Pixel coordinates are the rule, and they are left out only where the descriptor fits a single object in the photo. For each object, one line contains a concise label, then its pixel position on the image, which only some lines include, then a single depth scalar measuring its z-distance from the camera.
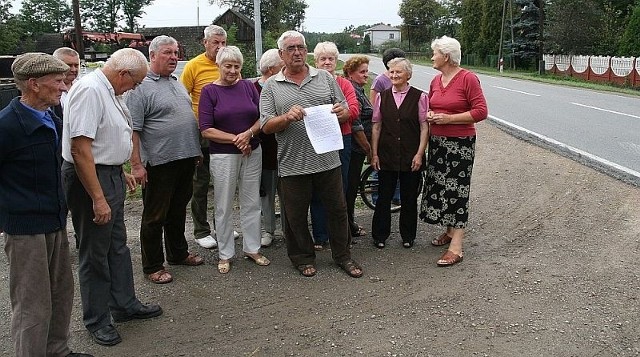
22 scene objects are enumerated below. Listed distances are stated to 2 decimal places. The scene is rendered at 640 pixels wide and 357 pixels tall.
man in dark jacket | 2.94
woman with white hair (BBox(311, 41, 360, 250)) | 4.84
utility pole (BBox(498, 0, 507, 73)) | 46.68
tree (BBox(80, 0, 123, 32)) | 79.44
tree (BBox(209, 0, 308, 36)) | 35.66
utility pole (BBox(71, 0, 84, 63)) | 22.51
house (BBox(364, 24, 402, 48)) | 137.62
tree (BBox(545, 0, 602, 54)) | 36.94
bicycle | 6.56
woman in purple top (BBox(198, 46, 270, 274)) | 4.59
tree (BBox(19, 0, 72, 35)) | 74.94
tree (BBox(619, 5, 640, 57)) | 29.61
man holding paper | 4.38
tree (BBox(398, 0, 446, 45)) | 88.75
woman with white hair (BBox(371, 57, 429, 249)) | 4.98
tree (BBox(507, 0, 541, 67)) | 46.28
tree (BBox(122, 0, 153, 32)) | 83.88
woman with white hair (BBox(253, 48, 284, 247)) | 5.22
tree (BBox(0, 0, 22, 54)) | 43.89
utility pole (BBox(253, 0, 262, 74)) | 11.78
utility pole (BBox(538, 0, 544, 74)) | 38.62
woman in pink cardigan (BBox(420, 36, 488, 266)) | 4.68
